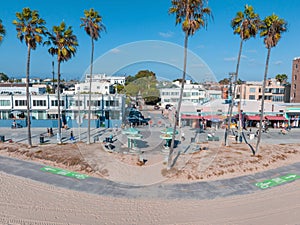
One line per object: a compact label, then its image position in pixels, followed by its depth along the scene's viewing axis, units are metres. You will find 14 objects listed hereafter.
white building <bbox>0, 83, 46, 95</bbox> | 53.47
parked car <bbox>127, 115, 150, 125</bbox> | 35.80
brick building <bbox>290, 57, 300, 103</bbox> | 48.88
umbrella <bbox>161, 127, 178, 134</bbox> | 23.14
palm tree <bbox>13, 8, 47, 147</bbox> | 21.77
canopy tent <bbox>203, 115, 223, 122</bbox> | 37.23
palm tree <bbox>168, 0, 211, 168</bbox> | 15.91
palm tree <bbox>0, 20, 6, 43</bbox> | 23.56
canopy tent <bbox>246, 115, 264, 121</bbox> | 38.69
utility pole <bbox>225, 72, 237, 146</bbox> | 25.02
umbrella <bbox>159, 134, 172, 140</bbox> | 22.62
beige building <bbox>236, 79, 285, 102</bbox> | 56.51
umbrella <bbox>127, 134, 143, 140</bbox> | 22.02
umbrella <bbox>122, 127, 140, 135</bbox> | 22.05
